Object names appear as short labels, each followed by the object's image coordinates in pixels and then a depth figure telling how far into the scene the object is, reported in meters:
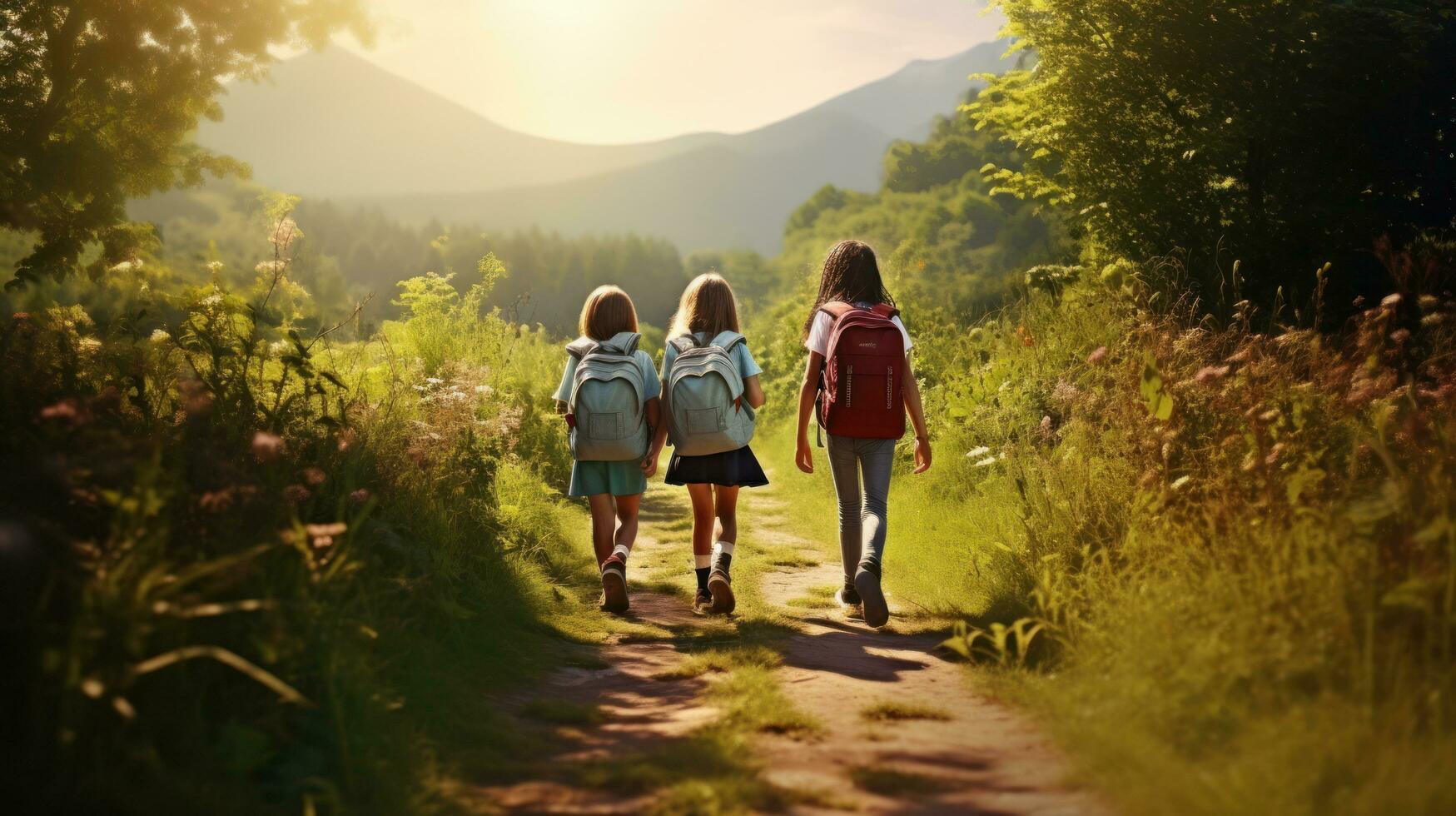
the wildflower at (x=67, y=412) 3.50
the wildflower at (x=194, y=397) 4.48
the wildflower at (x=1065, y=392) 6.95
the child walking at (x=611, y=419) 6.29
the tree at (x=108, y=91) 8.77
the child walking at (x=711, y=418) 6.25
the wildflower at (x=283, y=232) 5.98
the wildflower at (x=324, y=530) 3.57
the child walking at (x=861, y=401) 6.03
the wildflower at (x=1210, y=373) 5.03
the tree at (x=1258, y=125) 9.33
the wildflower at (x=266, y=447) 3.79
